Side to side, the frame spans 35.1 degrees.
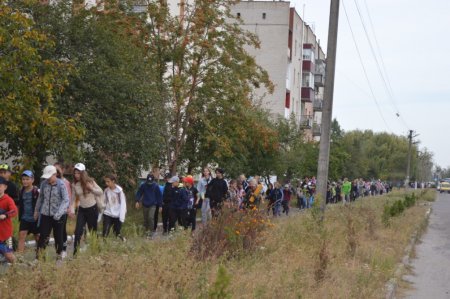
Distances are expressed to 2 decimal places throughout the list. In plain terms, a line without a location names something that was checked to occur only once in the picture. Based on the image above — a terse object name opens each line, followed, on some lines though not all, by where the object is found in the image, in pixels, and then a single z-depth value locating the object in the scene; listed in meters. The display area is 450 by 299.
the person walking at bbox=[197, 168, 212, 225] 19.02
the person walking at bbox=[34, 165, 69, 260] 11.01
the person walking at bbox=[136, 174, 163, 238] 17.05
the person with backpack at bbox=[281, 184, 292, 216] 30.31
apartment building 56.69
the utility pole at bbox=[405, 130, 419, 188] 77.53
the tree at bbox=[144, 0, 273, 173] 24.34
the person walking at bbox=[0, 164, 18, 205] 12.52
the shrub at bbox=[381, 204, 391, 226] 22.42
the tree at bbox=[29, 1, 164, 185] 19.23
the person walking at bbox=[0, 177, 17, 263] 9.97
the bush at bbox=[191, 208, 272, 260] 10.39
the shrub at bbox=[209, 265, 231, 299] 5.96
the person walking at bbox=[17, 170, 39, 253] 12.02
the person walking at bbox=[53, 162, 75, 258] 11.50
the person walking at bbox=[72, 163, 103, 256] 12.16
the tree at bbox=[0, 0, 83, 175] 14.12
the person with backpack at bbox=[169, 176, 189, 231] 17.17
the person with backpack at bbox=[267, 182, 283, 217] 25.73
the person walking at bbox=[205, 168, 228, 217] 18.02
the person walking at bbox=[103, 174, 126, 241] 13.61
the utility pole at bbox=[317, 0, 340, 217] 18.41
